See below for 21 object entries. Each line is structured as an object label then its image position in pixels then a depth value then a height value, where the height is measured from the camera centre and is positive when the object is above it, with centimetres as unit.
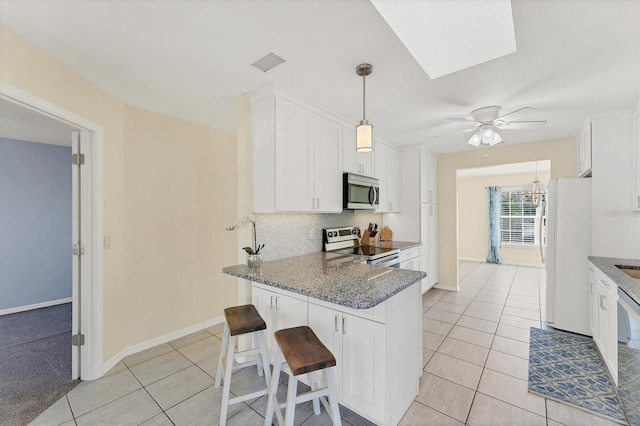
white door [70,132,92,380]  219 -24
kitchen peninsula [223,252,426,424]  154 -75
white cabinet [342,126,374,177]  303 +71
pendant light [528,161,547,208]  628 +52
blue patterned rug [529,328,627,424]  187 -138
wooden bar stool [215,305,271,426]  170 -98
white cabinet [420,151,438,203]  434 +62
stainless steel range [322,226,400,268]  300 -47
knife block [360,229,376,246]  373 -38
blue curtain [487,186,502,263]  702 -27
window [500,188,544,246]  688 -16
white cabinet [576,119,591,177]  291 +77
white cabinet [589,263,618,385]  198 -91
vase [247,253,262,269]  217 -40
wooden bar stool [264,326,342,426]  131 -77
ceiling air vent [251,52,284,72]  180 +109
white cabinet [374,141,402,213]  388 +59
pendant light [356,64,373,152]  183 +56
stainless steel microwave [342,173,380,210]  299 +26
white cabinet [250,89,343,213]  225 +54
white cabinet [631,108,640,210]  250 +55
